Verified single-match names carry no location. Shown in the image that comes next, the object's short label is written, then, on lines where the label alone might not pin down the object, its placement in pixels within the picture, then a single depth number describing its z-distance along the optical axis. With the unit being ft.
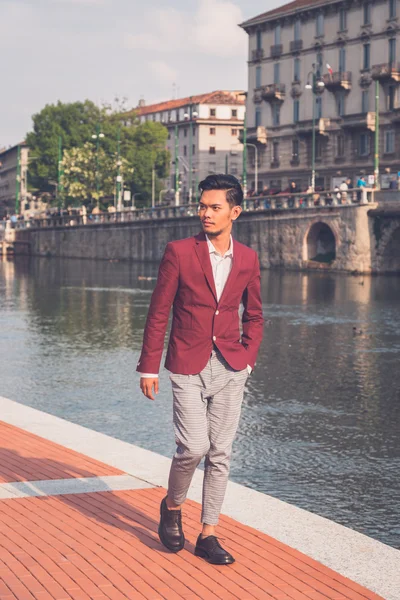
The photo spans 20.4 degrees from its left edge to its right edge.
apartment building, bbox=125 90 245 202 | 436.35
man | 20.07
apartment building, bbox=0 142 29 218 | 555.28
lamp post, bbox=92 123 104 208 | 303.27
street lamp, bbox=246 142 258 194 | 275.47
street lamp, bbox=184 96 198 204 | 446.85
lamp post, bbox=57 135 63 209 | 320.29
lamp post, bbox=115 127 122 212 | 294.05
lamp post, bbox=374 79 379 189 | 195.63
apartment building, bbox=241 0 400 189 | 244.01
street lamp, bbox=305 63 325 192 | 213.66
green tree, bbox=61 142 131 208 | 321.32
